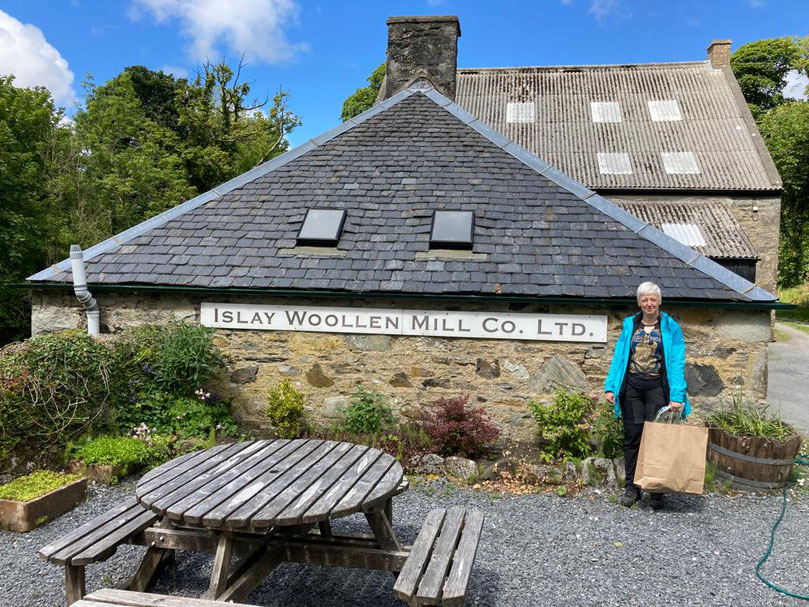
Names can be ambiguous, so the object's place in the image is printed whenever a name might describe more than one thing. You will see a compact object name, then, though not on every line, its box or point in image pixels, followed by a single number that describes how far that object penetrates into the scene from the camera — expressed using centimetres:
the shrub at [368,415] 634
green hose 364
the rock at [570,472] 552
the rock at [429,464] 571
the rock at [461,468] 561
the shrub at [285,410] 630
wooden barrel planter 529
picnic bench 284
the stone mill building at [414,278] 618
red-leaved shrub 590
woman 476
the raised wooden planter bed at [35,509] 437
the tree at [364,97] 3825
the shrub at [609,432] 571
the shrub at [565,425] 586
